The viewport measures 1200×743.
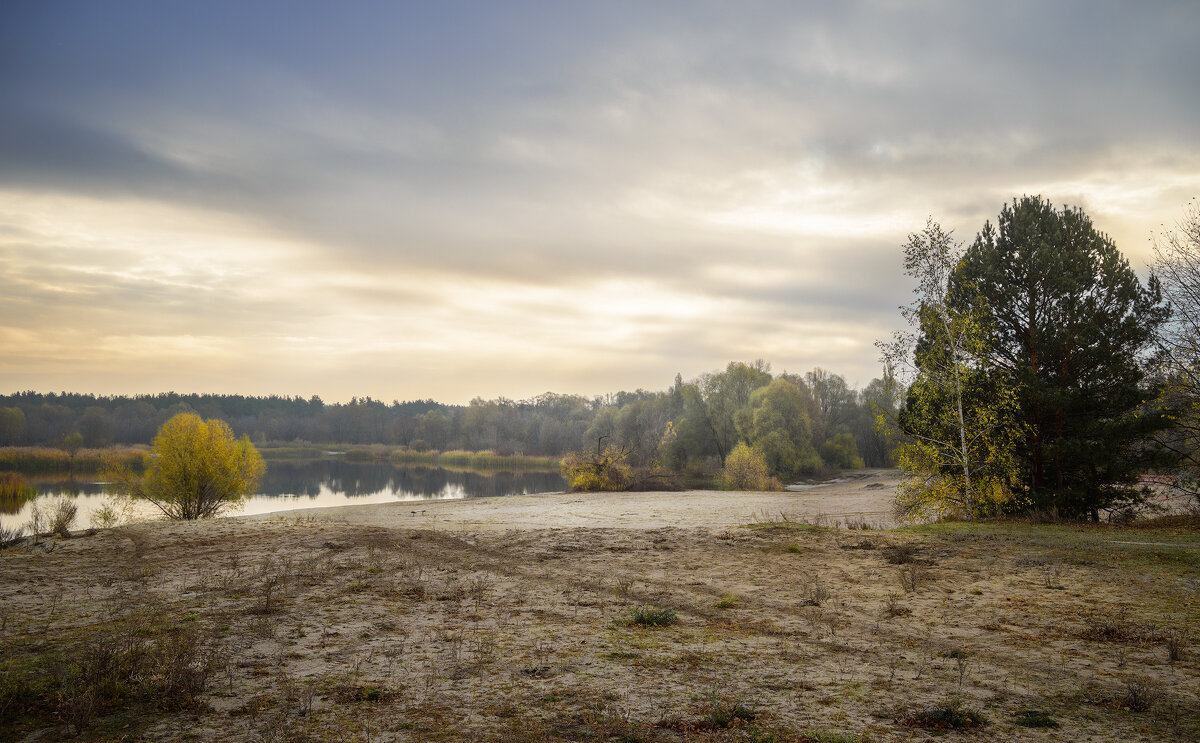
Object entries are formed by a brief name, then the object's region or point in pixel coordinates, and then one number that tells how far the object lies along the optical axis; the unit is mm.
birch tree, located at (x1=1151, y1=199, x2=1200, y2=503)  17906
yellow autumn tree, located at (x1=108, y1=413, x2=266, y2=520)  28656
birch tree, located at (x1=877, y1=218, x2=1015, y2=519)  19484
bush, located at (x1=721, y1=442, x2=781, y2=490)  47734
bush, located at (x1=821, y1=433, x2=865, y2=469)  73625
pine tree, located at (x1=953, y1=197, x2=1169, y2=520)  18234
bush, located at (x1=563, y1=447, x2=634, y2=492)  44094
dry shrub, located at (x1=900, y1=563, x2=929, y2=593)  10413
